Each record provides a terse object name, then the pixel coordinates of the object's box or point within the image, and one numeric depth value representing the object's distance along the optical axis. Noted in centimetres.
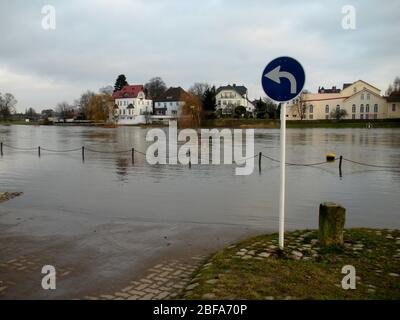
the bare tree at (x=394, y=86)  12420
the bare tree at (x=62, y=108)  14965
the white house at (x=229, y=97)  11319
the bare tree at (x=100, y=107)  10131
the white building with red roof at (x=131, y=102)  11575
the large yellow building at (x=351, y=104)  9388
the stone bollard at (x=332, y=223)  657
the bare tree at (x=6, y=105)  12925
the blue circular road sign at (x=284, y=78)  607
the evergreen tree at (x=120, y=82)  12925
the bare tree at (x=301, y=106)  10212
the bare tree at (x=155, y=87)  13438
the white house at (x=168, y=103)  11625
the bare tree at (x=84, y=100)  13085
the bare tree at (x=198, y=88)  10967
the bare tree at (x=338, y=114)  9250
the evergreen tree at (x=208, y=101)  9238
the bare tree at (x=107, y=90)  12927
